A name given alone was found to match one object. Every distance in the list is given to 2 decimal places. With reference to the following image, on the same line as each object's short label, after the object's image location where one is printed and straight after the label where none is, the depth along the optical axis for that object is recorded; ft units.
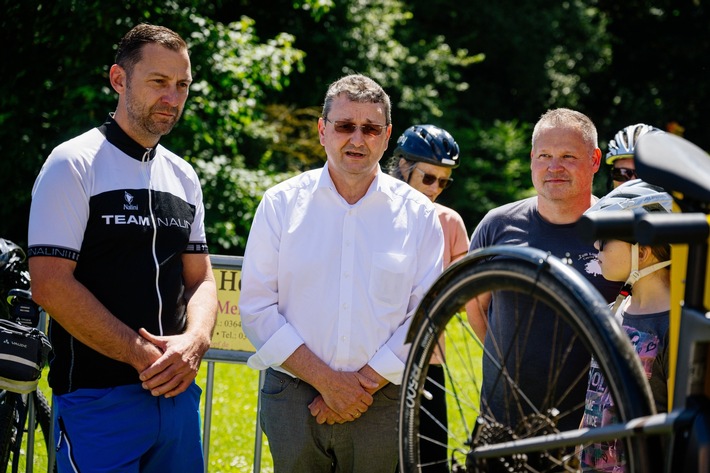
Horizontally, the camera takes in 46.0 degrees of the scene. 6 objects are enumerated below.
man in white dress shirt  11.74
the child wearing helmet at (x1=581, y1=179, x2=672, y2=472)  10.48
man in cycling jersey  10.75
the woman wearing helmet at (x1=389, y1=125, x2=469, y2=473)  16.56
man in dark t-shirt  12.34
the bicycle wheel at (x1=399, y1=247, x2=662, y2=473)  6.06
